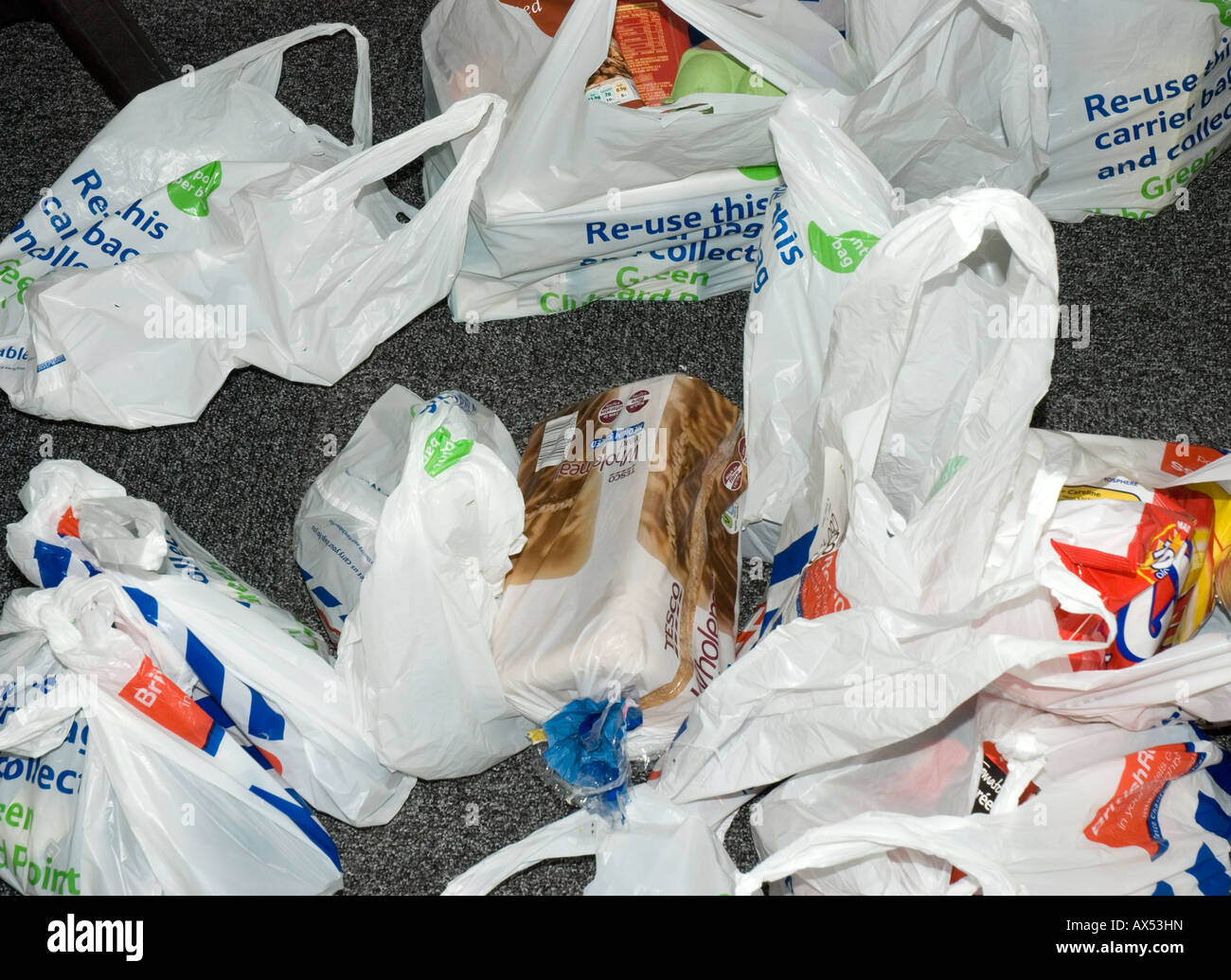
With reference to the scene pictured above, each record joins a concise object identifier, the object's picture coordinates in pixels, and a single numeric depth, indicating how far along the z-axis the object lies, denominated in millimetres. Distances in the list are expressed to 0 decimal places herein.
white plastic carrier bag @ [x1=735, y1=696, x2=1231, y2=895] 737
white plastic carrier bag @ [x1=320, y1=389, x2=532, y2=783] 906
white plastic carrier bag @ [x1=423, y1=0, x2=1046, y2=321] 1049
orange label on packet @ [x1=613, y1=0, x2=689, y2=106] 1205
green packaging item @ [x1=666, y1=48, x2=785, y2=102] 1147
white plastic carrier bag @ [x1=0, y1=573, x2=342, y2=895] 897
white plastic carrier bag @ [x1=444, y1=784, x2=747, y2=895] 918
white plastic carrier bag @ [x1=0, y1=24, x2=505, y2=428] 1096
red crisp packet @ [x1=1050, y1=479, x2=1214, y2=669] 831
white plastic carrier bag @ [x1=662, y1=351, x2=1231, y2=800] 777
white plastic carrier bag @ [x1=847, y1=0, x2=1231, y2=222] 1132
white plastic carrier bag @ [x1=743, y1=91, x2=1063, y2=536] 977
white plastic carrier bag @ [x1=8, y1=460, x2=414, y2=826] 928
